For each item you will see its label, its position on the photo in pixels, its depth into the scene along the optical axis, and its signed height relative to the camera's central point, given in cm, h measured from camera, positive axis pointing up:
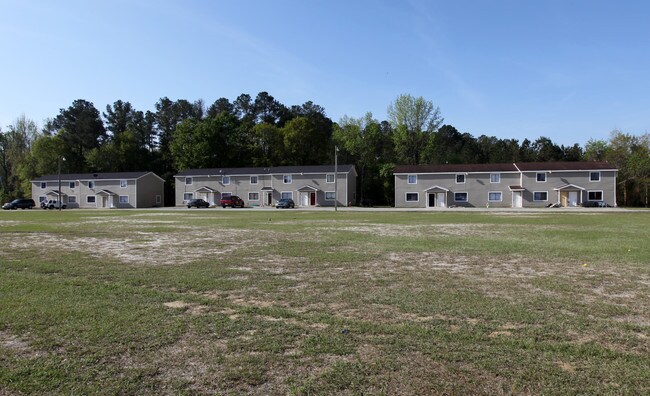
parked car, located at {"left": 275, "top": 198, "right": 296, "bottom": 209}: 6706 -109
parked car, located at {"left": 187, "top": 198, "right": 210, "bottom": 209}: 7325 -90
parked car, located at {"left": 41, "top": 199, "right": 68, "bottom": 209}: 7764 -91
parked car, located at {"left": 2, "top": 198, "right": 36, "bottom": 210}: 7361 -82
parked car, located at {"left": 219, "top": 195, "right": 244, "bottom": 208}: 7206 -76
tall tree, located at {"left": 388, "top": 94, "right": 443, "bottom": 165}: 9019 +1404
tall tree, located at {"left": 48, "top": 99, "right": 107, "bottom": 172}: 9950 +1625
